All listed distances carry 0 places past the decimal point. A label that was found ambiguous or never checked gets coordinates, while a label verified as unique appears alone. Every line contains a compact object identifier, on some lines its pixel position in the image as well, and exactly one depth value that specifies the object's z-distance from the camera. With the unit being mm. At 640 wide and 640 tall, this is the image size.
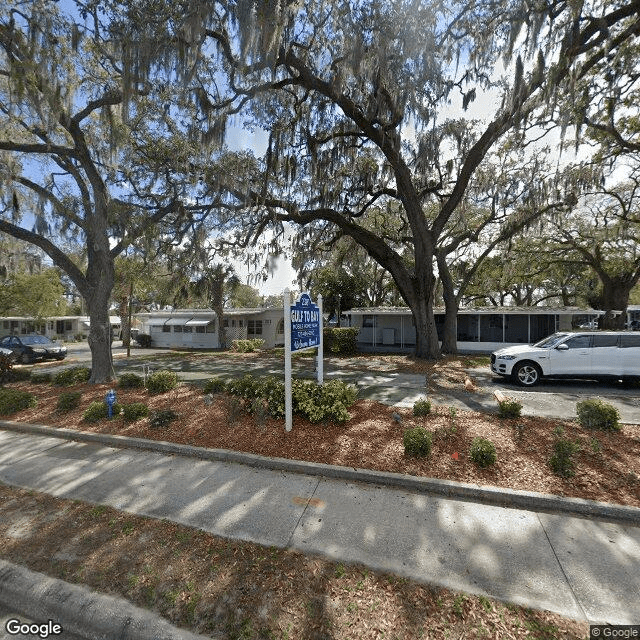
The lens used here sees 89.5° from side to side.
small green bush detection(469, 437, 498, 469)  4184
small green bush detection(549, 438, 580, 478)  4012
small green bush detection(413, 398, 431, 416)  6039
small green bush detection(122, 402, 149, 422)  6098
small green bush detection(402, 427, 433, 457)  4441
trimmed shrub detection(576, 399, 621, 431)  5285
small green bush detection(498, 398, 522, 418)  5883
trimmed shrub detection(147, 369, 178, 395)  8156
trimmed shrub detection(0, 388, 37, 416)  6891
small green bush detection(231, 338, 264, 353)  21812
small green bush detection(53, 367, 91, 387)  9477
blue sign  5441
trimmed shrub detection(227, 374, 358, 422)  5703
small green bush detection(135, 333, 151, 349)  28142
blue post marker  6270
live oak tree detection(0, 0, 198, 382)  6984
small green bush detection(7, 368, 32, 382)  10414
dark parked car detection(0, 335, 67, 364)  17047
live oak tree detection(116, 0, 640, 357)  7391
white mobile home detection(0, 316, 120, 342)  28508
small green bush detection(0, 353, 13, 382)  10164
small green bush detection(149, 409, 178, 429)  5871
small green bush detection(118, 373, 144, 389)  8758
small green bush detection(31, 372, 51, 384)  10016
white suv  8867
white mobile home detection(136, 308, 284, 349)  25938
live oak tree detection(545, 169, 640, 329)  17844
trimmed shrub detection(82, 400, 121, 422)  6258
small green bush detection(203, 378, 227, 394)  7816
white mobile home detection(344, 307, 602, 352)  19391
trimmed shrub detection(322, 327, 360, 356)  19094
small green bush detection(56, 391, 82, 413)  6887
